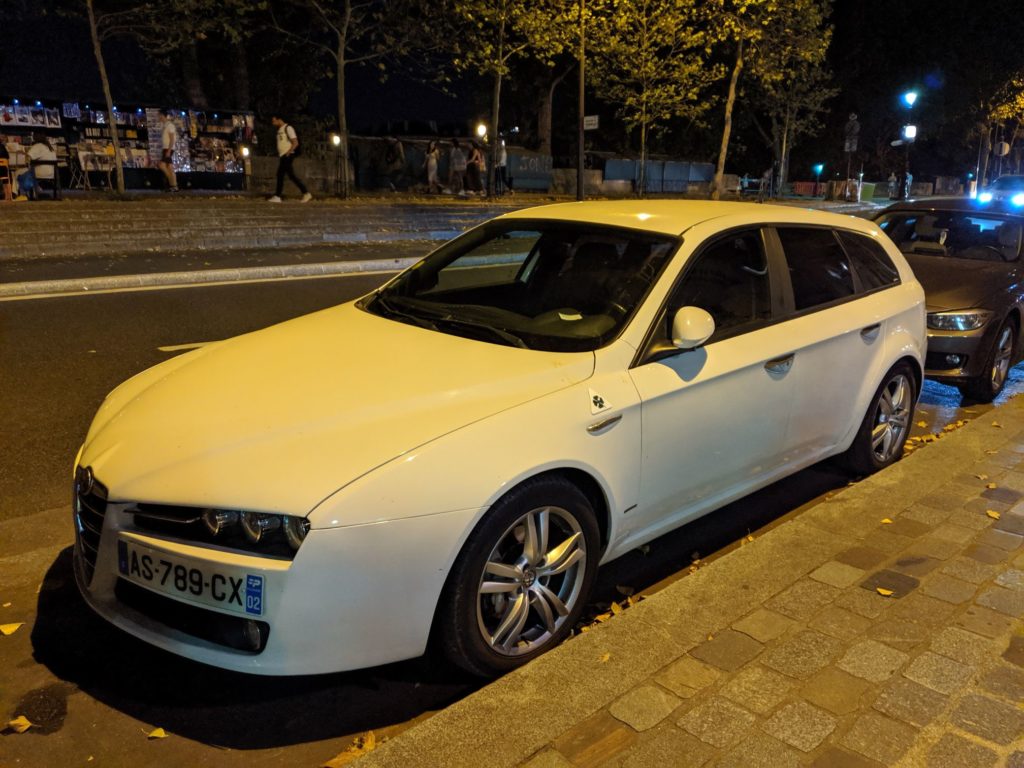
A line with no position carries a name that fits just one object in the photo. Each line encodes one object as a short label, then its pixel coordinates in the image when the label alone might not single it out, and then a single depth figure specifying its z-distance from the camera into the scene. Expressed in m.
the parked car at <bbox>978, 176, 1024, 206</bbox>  24.16
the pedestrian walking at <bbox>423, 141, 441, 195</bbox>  26.39
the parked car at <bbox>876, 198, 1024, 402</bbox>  6.45
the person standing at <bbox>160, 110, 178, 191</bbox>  20.70
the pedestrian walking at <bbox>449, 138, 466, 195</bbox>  26.77
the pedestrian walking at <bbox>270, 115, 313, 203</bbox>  17.86
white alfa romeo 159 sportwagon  2.45
